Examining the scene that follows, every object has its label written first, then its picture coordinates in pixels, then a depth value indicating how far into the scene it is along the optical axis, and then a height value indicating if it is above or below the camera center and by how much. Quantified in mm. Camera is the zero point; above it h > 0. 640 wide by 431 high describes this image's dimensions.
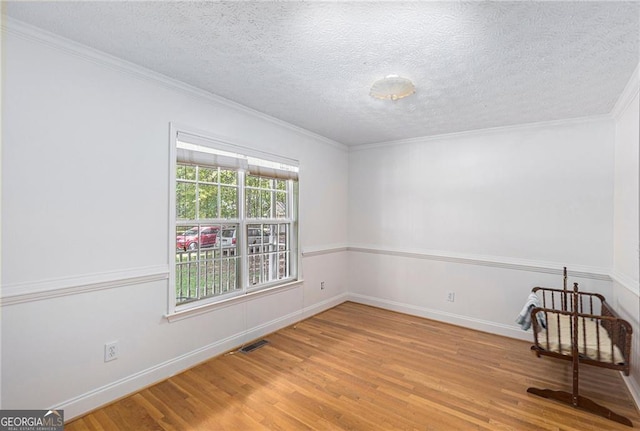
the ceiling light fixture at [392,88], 2334 +1057
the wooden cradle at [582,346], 2059 -970
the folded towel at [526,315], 2500 -839
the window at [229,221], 2697 -60
